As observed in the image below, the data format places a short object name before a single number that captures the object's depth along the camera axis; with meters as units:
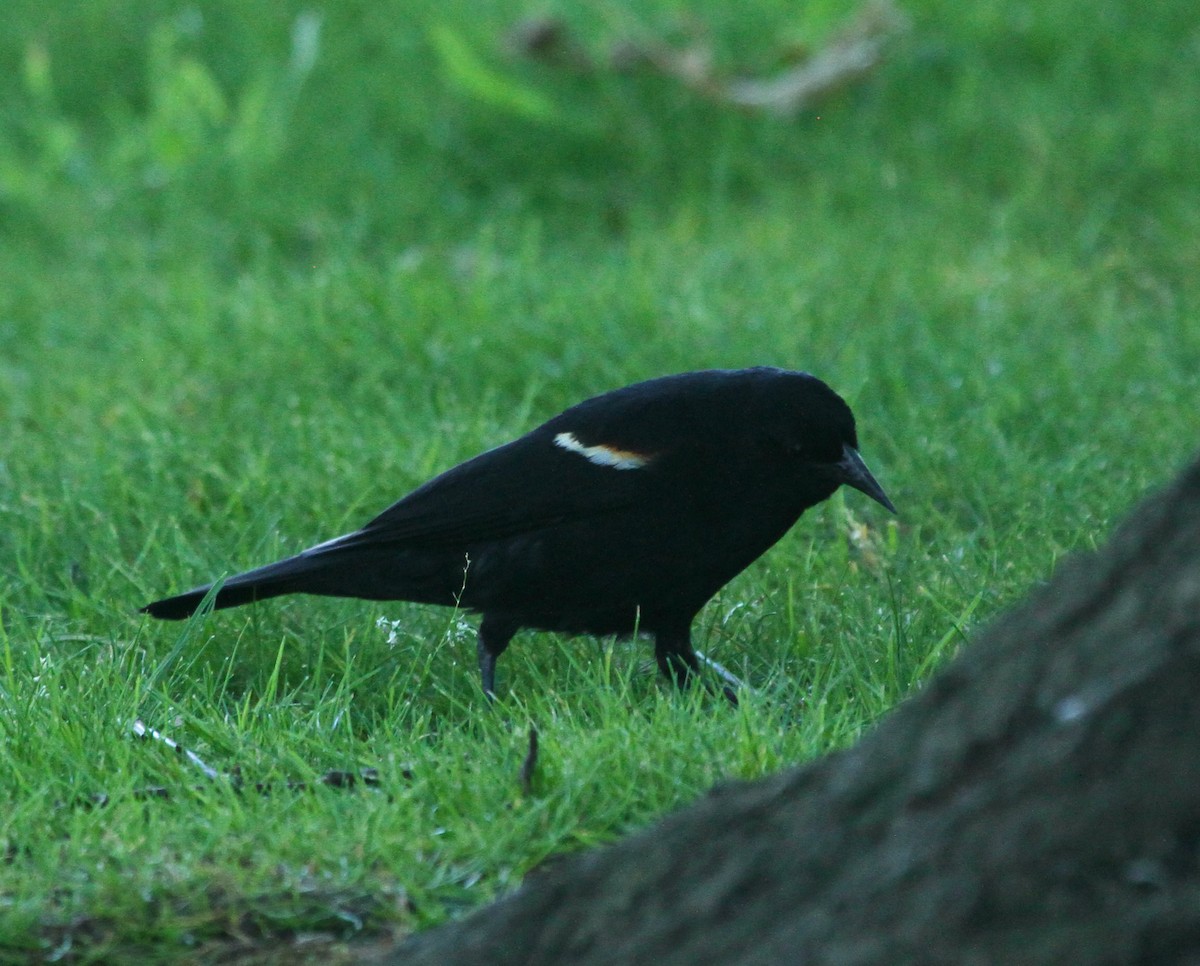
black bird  6.06
